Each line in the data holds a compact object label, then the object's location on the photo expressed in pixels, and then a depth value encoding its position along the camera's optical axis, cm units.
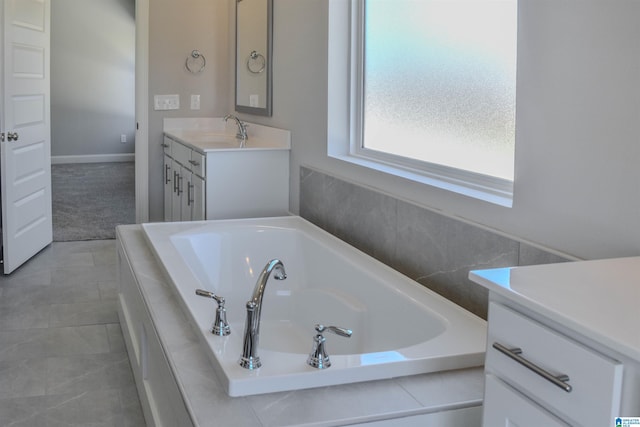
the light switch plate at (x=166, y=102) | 549
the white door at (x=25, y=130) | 452
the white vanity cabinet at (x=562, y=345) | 118
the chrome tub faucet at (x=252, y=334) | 190
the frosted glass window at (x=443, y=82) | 254
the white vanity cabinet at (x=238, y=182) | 421
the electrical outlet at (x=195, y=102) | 559
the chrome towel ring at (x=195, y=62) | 555
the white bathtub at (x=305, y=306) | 193
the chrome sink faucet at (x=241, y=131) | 494
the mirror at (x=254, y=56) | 465
